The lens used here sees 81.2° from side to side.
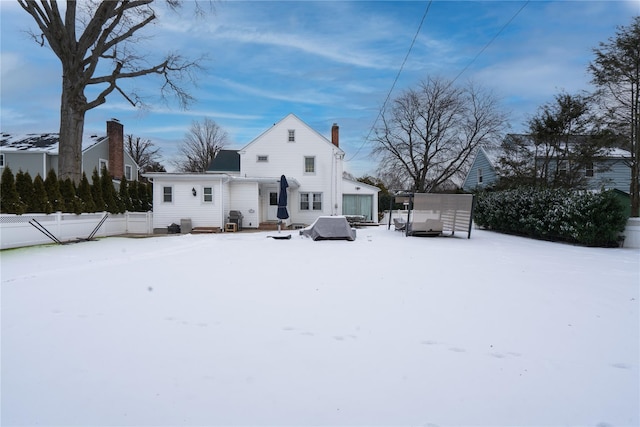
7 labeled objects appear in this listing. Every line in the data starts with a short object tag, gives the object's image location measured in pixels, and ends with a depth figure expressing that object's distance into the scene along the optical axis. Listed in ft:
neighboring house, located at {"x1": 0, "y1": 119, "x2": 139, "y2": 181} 80.07
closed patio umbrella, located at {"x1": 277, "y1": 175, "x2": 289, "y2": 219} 54.13
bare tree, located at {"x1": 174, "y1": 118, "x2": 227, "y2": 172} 153.28
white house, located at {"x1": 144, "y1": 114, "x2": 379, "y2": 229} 74.90
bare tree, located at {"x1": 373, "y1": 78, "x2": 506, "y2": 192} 102.01
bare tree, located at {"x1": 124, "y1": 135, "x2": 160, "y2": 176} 163.84
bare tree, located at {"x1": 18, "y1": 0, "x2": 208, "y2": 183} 51.96
